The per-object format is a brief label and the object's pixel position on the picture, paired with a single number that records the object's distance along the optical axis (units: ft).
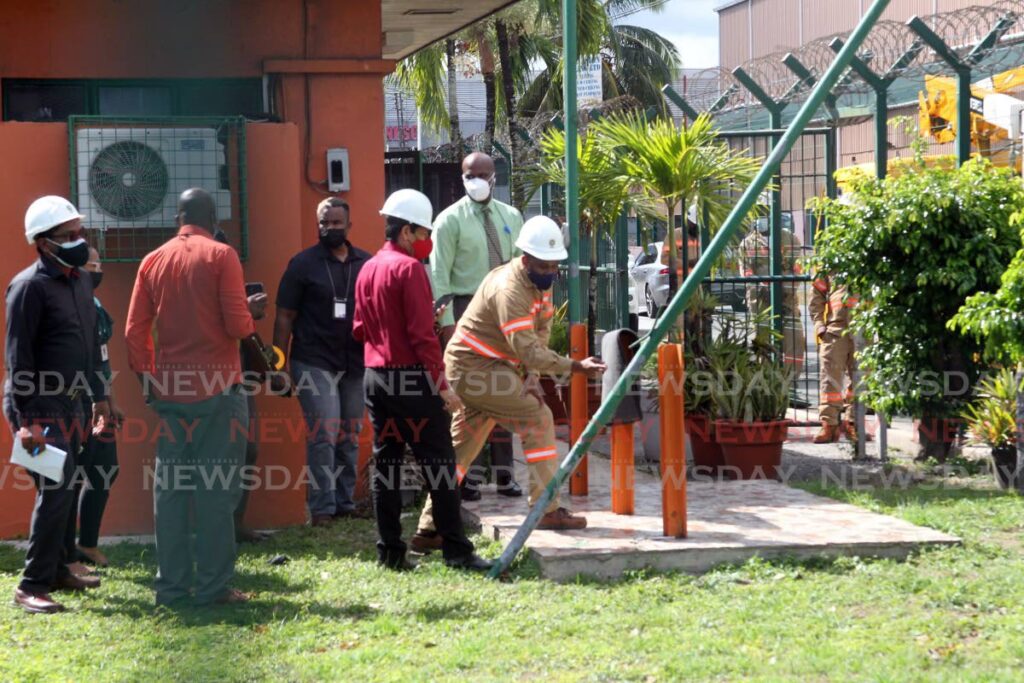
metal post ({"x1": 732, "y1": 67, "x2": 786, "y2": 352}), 39.70
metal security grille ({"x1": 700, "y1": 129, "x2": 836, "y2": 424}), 37.35
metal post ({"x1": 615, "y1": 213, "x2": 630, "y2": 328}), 40.24
